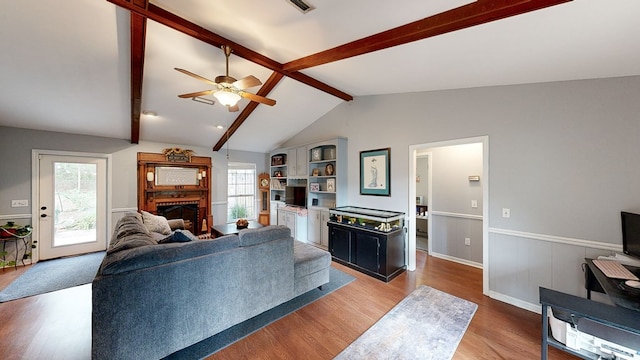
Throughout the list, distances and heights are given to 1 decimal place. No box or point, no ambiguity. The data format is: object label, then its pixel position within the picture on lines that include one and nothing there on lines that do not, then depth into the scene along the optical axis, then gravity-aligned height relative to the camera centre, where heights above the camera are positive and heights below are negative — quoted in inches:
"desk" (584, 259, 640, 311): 60.6 -32.4
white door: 164.4 -20.0
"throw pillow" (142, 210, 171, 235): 146.6 -29.8
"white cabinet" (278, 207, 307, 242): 213.0 -43.2
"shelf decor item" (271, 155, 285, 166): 254.1 +21.8
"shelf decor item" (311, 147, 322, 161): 202.7 +22.6
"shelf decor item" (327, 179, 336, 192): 187.9 -5.0
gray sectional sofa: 64.7 -37.2
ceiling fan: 100.0 +42.7
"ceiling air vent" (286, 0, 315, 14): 71.9 +57.0
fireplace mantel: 200.5 -4.7
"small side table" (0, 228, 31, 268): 147.3 -42.7
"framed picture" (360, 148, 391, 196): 159.3 +5.2
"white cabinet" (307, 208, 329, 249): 192.1 -42.4
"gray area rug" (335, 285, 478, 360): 78.7 -60.3
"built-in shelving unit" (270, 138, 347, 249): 185.2 -0.8
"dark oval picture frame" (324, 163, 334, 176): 190.7 +7.9
